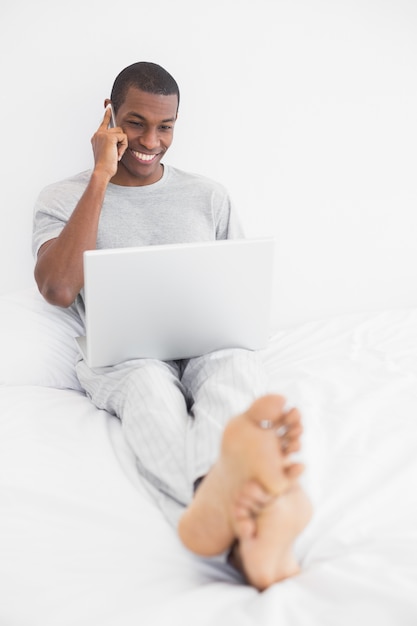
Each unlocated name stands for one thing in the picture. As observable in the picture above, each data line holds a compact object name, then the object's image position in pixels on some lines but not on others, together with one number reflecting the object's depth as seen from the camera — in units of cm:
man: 92
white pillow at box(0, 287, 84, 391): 159
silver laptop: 128
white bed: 90
